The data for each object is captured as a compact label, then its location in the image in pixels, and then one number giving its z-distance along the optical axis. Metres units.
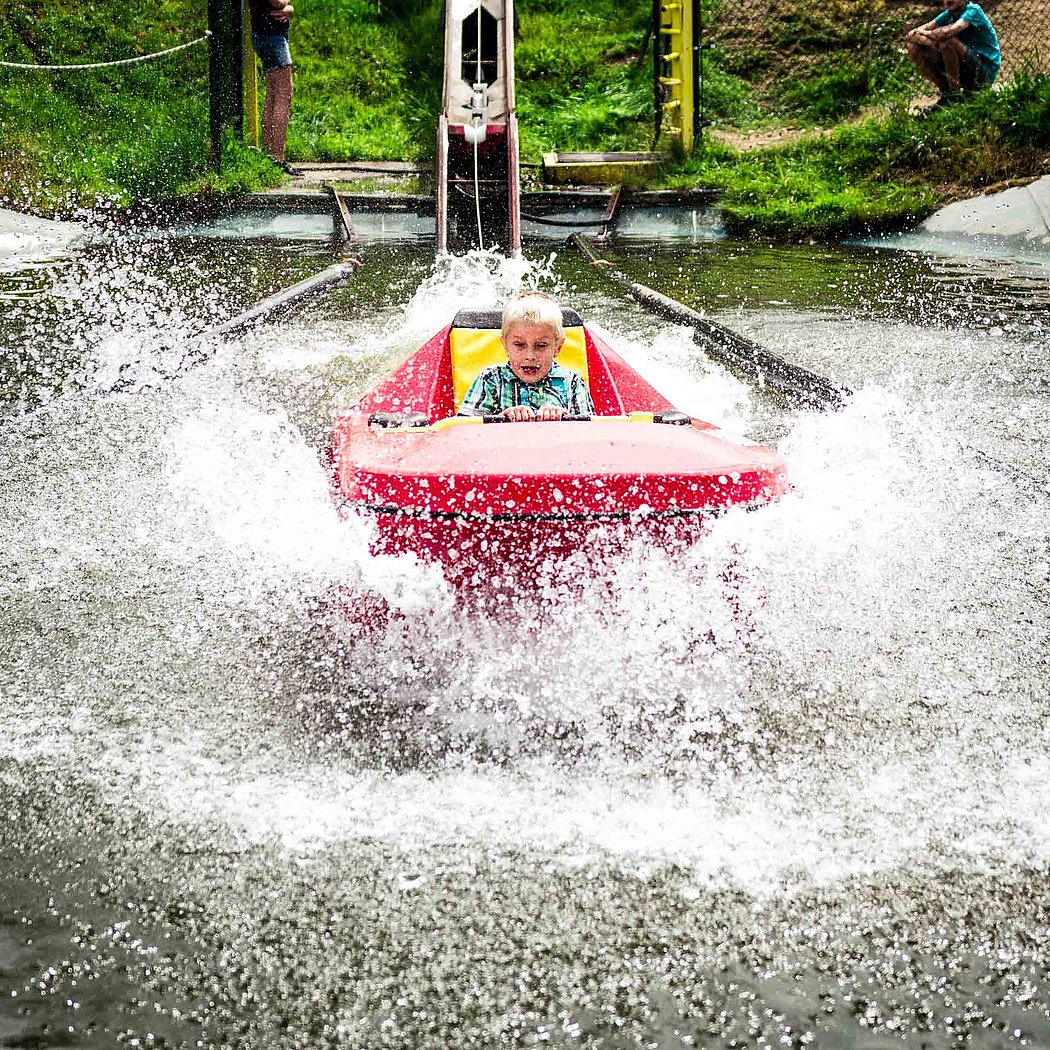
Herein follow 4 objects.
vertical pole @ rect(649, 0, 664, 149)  15.59
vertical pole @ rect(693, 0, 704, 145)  15.05
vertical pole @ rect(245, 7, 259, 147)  14.55
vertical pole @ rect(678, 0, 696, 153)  15.06
